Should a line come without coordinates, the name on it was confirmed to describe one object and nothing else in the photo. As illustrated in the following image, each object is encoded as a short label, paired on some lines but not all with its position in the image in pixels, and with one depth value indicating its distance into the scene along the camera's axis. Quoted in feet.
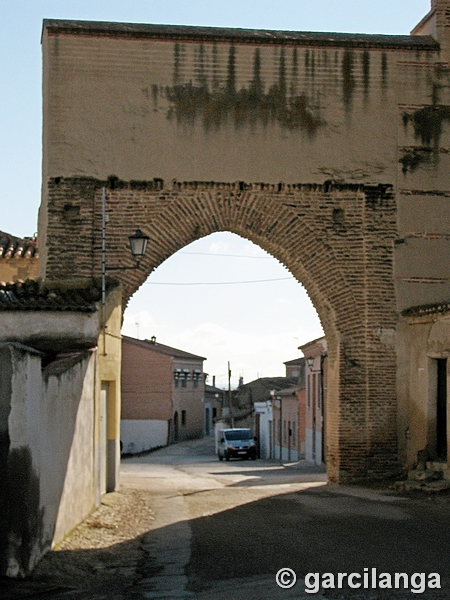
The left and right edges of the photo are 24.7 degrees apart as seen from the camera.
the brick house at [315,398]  116.37
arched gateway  56.44
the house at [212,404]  249.34
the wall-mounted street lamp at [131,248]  46.61
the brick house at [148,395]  178.91
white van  135.44
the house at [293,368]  212.56
